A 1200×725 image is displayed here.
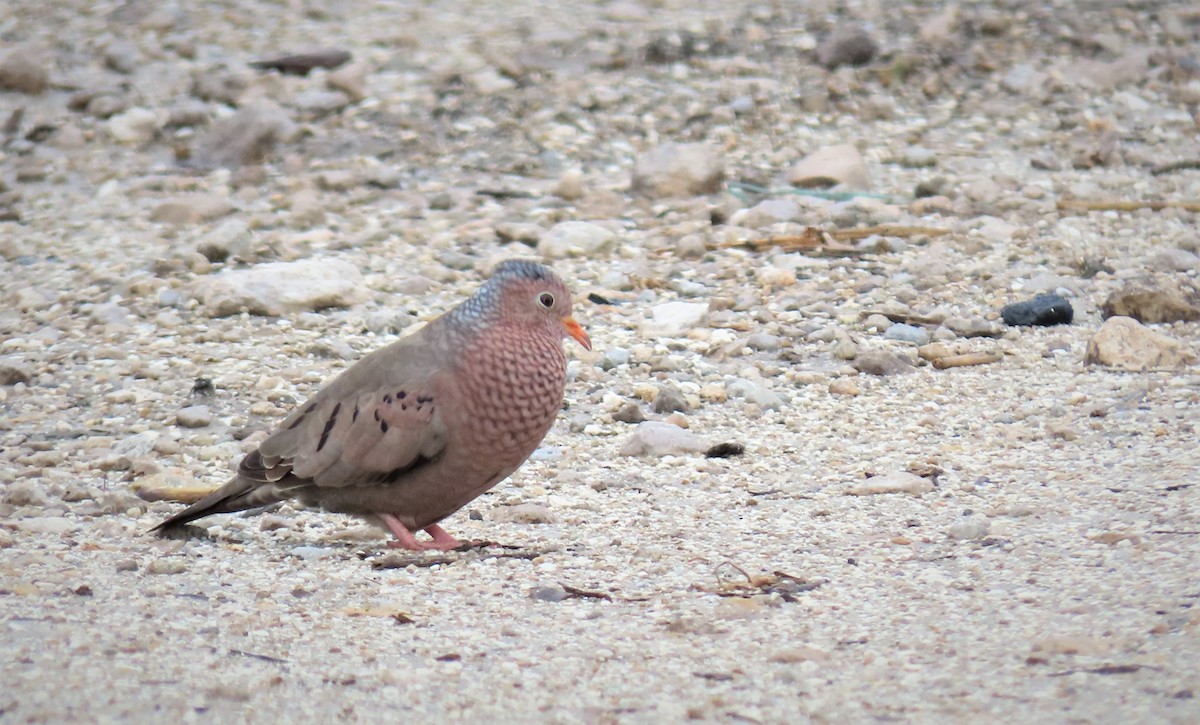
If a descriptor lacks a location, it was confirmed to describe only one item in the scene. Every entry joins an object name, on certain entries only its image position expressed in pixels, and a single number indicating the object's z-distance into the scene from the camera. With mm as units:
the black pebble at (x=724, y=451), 10328
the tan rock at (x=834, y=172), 16422
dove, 8648
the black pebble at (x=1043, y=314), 12508
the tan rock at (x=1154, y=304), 12211
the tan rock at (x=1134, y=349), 11242
